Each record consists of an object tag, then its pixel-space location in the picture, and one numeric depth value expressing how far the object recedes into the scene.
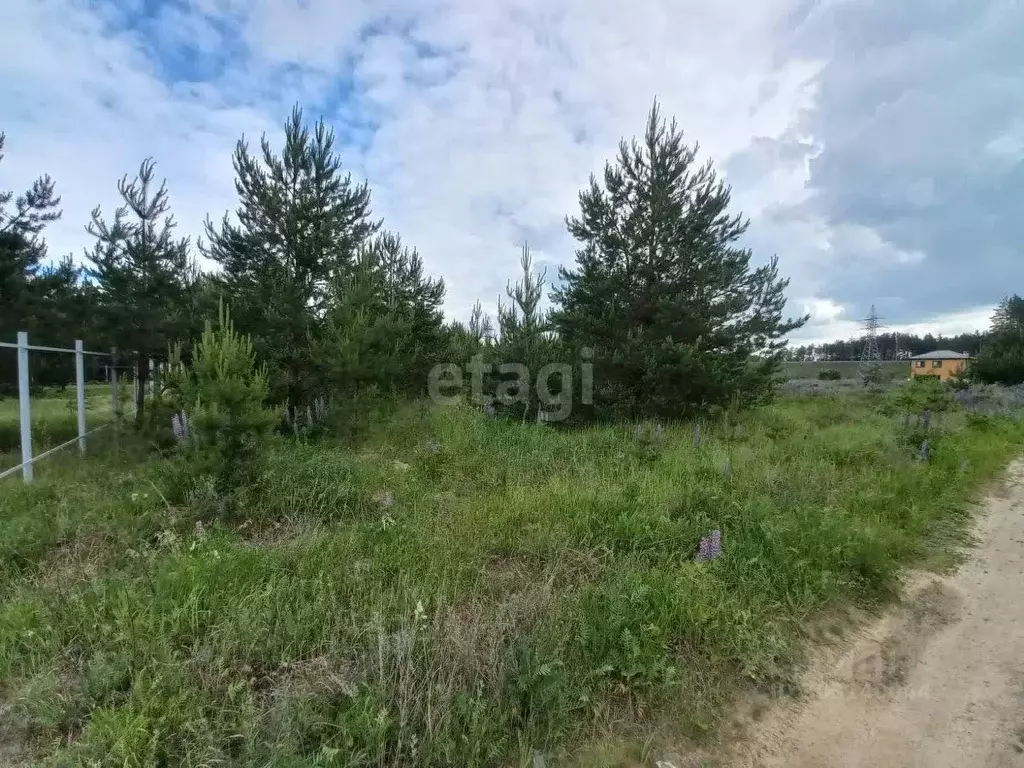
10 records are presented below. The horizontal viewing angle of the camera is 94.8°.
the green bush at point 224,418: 4.11
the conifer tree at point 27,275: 6.82
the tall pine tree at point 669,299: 8.79
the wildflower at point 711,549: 3.24
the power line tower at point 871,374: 22.91
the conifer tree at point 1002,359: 18.64
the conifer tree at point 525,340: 9.83
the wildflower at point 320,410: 8.13
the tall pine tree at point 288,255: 7.84
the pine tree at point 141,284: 8.18
